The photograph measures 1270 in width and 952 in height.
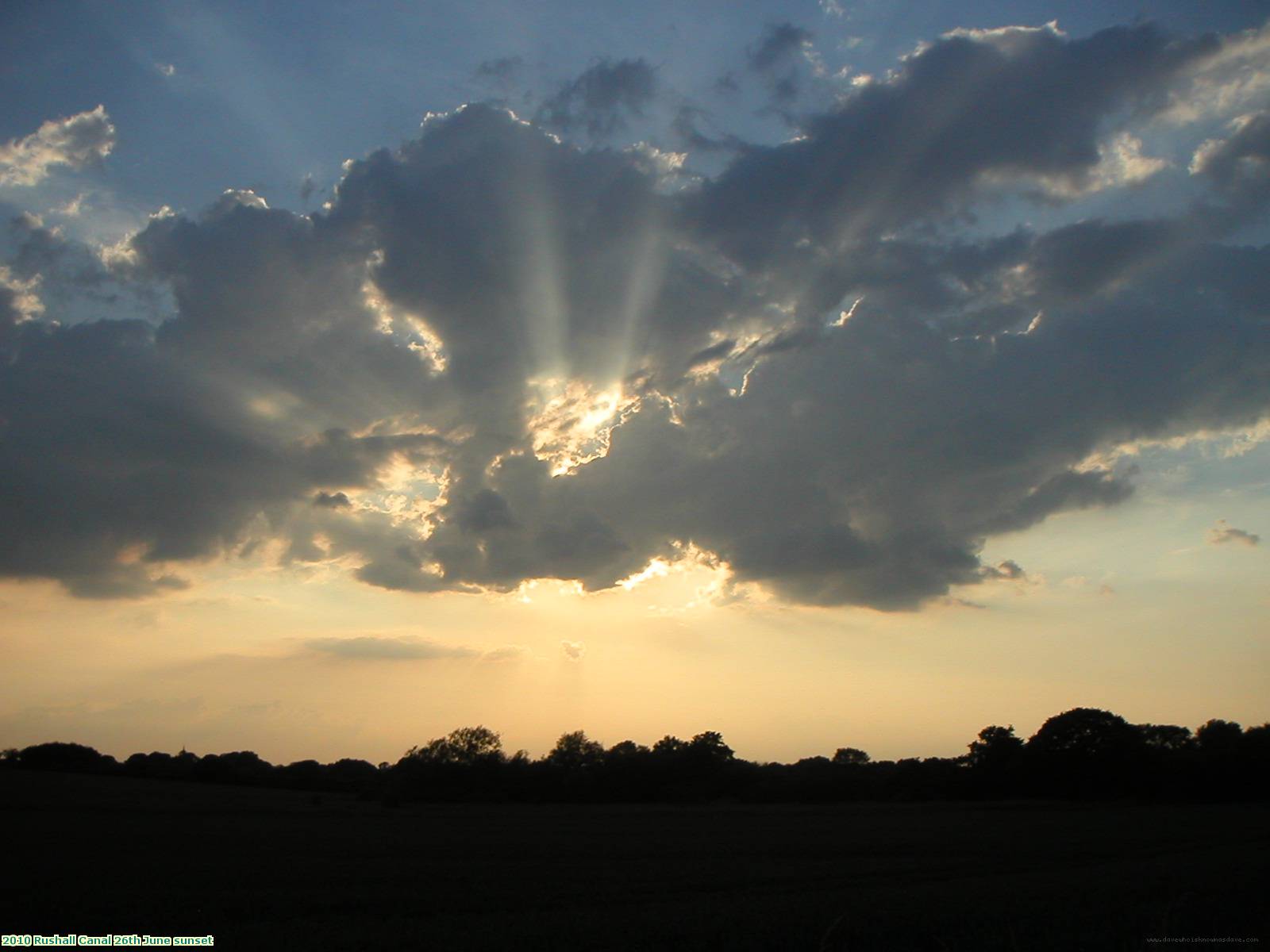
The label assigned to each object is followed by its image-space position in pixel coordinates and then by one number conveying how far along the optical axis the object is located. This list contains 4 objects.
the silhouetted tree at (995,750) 98.94
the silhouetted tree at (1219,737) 84.00
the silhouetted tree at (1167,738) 97.38
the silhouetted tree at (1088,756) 90.00
